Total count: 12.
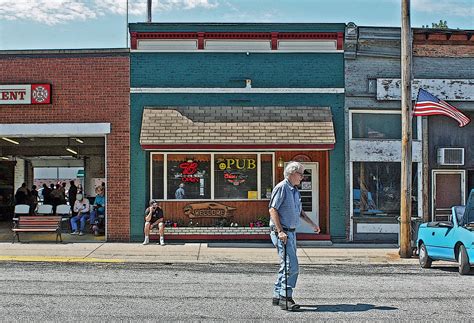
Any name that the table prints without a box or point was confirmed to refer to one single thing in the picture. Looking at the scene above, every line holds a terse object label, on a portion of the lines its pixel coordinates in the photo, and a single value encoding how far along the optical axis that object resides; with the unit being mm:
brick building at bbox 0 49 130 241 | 17422
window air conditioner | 17938
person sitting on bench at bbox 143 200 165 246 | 16750
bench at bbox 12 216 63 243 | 16859
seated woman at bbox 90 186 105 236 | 18500
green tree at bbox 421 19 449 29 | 47844
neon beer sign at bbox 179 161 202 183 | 17891
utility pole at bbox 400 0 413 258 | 14859
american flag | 16781
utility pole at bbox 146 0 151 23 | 23188
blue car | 12039
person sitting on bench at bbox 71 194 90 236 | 18828
